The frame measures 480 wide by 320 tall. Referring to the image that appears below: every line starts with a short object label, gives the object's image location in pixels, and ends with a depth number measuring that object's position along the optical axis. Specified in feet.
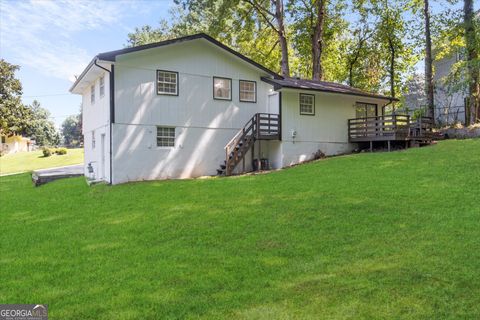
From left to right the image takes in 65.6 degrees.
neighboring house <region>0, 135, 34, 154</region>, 169.89
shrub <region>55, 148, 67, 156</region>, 137.90
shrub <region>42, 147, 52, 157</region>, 134.51
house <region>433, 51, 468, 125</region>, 82.02
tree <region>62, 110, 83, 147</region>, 323.37
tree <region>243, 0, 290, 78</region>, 95.04
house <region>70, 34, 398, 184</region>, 50.75
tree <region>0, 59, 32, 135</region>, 127.44
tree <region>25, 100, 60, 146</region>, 228.02
